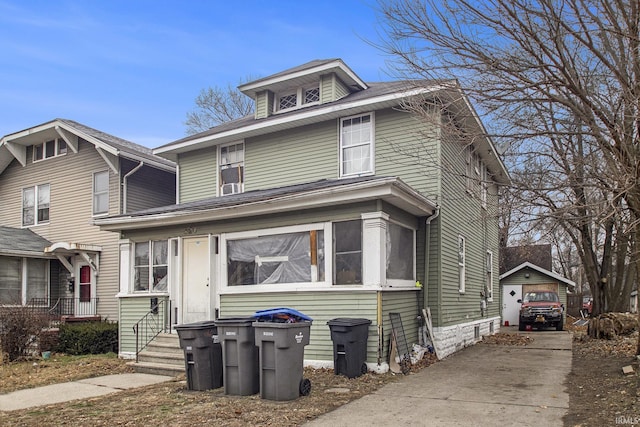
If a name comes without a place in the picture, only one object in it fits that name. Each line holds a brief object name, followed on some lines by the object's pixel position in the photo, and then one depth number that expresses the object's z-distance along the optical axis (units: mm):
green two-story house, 9531
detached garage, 25964
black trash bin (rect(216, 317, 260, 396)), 7645
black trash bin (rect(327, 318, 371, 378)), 8812
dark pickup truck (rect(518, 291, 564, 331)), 20703
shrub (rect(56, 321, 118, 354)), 13234
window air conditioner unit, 14062
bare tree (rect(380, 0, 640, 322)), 7266
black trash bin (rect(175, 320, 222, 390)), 8148
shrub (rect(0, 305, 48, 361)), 11969
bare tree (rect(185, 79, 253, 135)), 32656
